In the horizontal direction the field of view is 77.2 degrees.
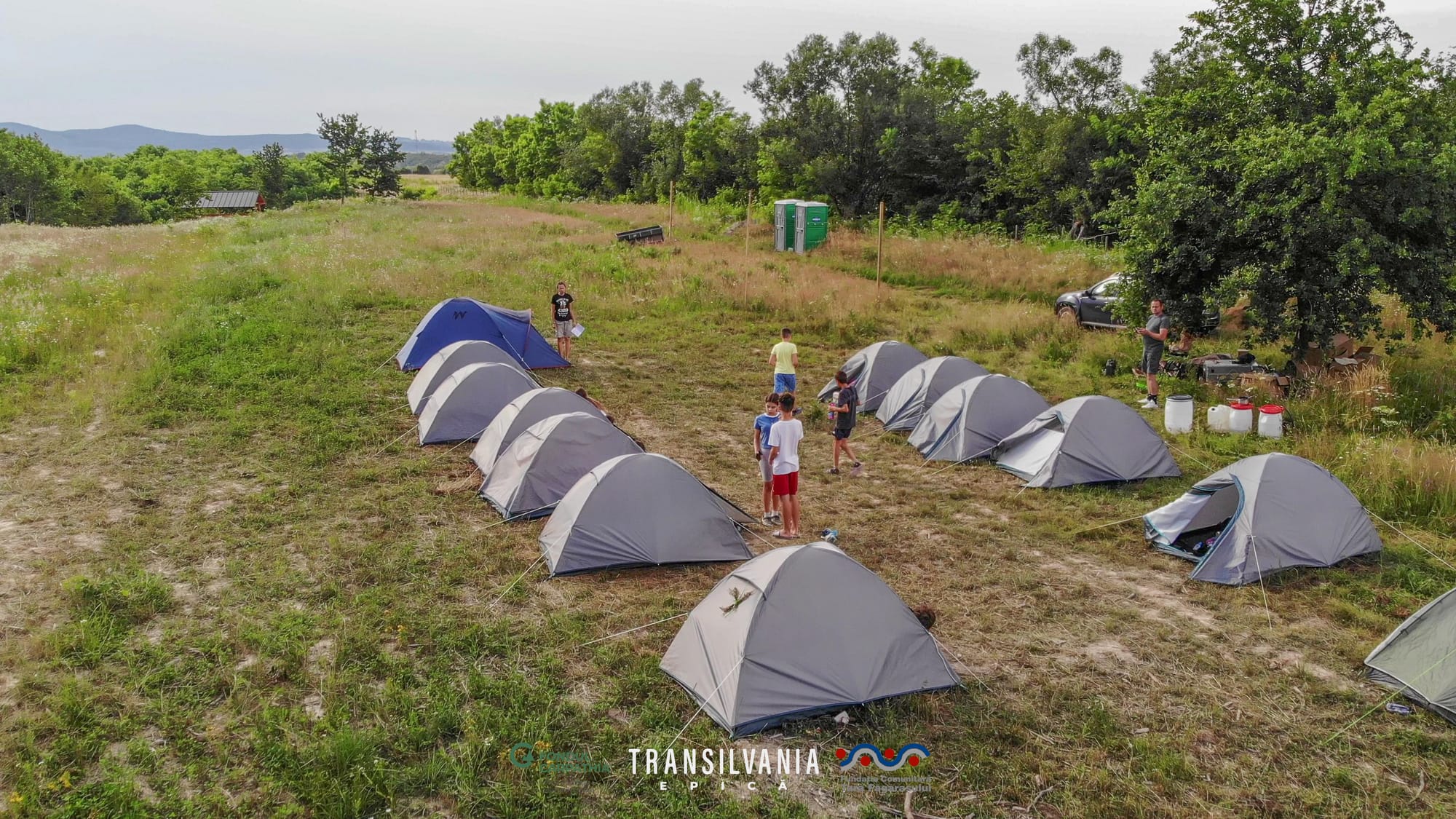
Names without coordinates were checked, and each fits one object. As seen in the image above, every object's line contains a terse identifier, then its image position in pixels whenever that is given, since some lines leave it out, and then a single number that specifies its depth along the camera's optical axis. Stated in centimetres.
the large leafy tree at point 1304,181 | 1409
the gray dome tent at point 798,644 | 665
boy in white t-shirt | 998
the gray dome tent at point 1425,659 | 669
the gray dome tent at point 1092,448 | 1189
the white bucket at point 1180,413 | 1370
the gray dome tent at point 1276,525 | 911
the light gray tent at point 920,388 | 1462
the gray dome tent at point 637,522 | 917
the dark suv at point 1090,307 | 2126
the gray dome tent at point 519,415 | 1187
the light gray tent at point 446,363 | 1469
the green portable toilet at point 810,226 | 3306
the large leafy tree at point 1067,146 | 3562
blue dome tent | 1742
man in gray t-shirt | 1500
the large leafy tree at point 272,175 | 8406
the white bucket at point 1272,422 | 1335
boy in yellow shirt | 1516
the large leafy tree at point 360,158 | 6259
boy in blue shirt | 1038
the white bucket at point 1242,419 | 1356
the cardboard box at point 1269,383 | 1488
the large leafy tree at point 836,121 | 4362
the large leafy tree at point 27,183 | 7569
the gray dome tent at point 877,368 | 1597
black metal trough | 3447
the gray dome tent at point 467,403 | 1338
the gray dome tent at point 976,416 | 1312
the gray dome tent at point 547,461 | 1062
